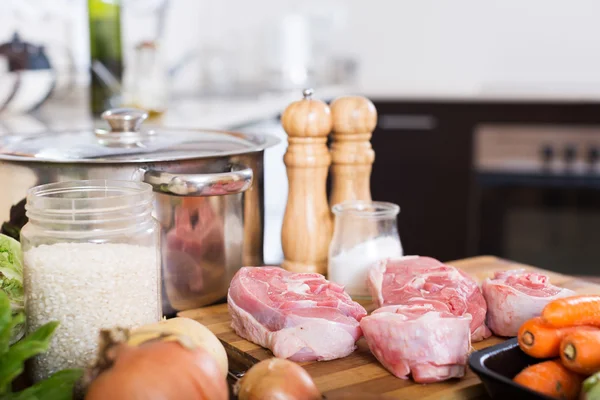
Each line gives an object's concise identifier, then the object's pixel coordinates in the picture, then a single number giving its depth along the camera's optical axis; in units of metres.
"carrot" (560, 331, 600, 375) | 0.69
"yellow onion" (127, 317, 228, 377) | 0.63
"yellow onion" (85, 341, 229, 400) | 0.57
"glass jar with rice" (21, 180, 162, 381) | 0.71
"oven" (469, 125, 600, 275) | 3.14
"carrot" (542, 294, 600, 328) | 0.76
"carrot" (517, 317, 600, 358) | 0.74
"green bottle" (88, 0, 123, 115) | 2.33
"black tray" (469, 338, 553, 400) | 0.65
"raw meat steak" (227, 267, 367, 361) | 0.82
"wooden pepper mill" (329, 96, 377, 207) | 1.13
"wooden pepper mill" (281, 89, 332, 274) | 1.10
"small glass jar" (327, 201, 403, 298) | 1.07
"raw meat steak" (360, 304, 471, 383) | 0.76
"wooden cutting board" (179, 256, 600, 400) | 0.75
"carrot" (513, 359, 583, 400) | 0.69
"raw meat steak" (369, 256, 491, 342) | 0.89
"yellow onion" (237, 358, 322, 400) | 0.65
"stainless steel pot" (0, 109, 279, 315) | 0.86
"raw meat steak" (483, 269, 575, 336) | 0.89
